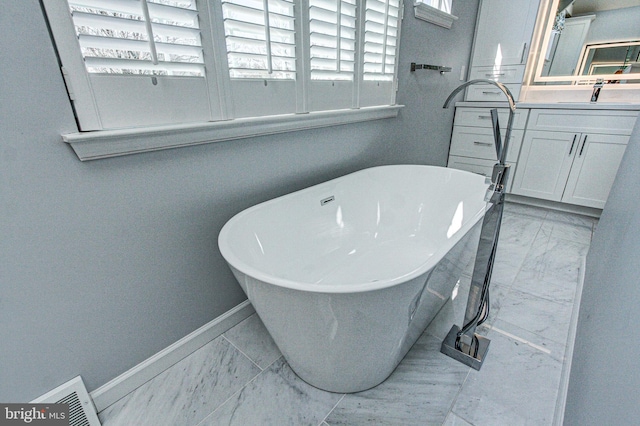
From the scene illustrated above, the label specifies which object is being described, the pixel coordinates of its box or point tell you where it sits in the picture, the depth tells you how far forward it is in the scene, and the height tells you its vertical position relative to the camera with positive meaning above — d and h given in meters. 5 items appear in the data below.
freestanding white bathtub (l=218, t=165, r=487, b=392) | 0.83 -0.64
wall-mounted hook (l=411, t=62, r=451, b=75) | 2.18 +0.19
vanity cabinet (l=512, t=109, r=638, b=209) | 2.27 -0.47
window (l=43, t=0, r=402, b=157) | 0.84 +0.13
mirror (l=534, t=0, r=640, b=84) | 2.46 +0.42
